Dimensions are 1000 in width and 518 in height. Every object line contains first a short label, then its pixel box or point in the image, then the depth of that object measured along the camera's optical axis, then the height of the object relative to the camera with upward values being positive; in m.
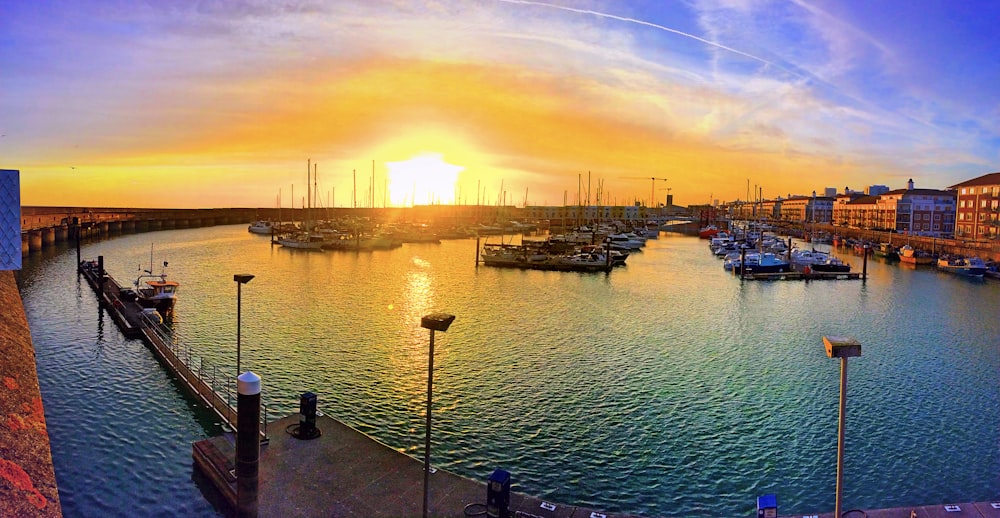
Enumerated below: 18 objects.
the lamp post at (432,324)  9.09 -1.52
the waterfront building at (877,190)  142.62 +11.07
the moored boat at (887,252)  70.36 -1.96
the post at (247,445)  9.56 -3.66
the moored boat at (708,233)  109.94 -0.20
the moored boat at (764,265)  50.28 -2.74
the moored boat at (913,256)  63.16 -2.08
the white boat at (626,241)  77.06 -1.48
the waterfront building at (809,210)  150.00 +6.47
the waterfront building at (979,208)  76.82 +4.15
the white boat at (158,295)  27.61 -3.65
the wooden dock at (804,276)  48.48 -3.47
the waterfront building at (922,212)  99.31 +4.17
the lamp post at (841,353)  8.40 -1.67
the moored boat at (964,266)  53.62 -2.62
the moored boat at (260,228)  101.06 -1.13
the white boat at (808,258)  53.41 -2.17
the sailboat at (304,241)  68.38 -2.21
